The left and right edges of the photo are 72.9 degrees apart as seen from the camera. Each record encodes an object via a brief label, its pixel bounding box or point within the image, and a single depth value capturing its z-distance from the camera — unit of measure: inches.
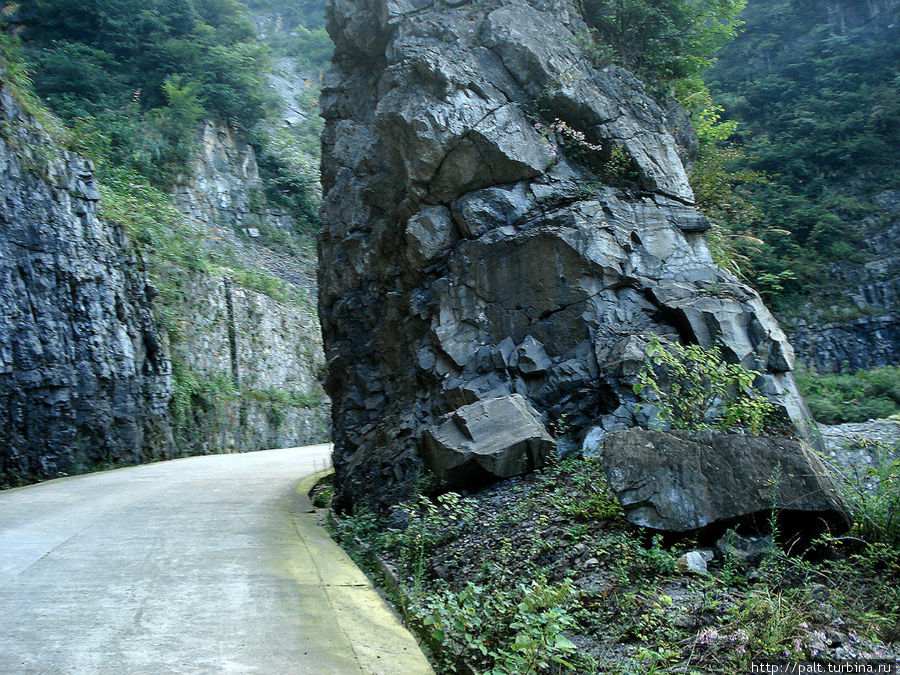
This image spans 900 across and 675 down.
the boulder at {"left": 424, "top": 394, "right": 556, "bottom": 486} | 258.8
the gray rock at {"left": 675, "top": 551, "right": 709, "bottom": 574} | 165.5
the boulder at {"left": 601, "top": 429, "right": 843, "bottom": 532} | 174.9
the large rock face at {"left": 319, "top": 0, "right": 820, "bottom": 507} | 294.0
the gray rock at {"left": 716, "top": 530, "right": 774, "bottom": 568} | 168.3
